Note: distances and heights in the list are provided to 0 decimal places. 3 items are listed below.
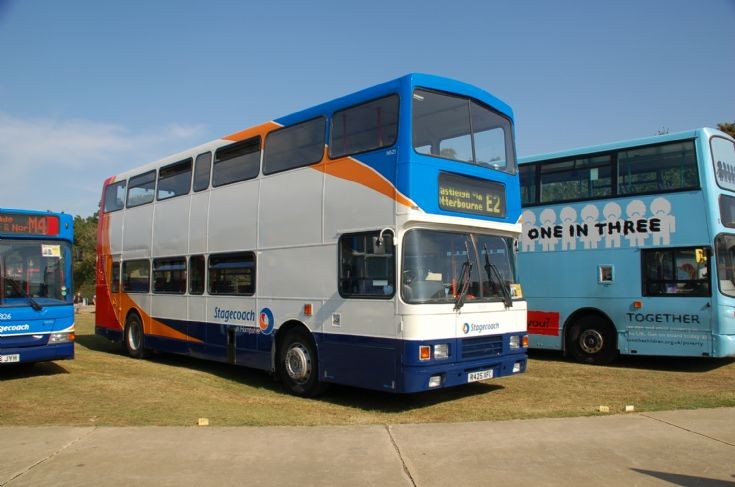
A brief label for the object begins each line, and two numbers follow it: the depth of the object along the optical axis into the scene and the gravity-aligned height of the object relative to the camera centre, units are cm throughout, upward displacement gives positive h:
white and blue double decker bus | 811 +66
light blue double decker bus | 1133 +68
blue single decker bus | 1045 +8
